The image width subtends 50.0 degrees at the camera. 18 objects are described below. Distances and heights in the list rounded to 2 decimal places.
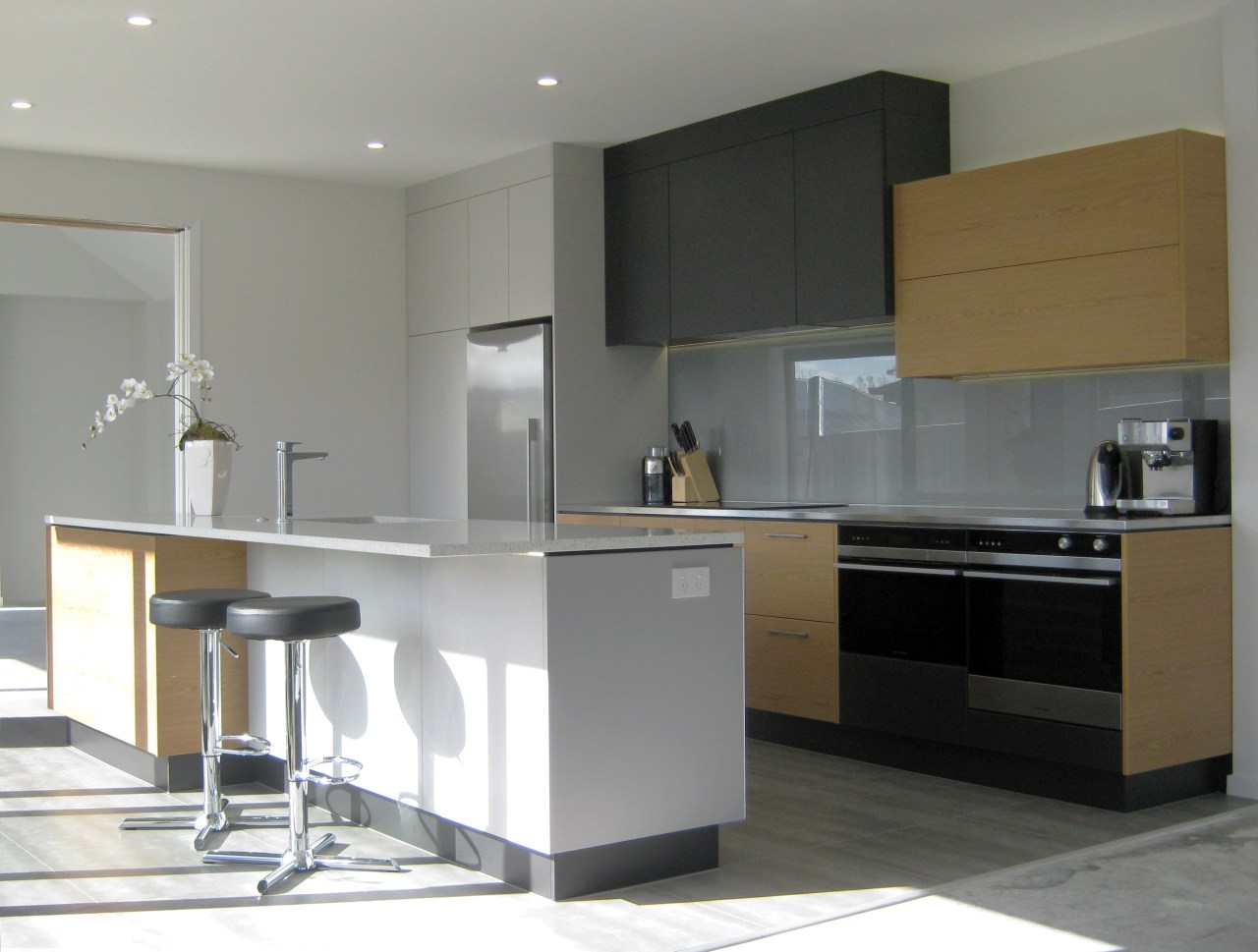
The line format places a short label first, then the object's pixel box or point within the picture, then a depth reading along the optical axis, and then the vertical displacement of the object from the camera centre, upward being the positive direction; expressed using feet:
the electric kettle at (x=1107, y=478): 14.40 +0.03
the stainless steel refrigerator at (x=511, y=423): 20.36 +1.01
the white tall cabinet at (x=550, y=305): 20.36 +2.92
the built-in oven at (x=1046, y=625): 13.10 -1.45
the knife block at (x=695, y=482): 20.17 +0.06
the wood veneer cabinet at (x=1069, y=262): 13.69 +2.40
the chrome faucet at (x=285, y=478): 15.14 +0.15
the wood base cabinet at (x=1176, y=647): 13.00 -1.66
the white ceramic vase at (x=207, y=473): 15.92 +0.24
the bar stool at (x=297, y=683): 10.93 -1.62
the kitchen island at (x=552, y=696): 10.39 -1.70
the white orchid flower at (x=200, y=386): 15.96 +1.15
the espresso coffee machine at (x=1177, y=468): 14.02 +0.13
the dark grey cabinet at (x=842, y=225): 16.48 +3.27
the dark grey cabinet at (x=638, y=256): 19.81 +3.47
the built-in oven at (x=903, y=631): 14.56 -1.64
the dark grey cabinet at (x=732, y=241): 17.85 +3.39
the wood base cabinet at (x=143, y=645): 14.47 -1.70
